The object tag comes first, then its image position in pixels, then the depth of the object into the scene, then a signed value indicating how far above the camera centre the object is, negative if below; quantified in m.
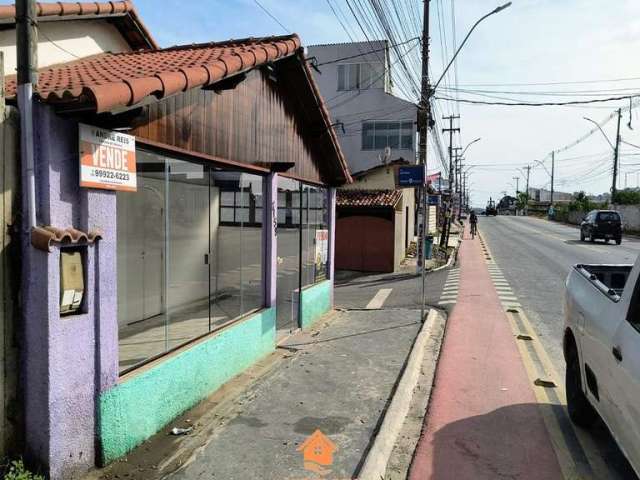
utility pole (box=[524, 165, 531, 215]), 102.28 +1.58
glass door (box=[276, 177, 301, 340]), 8.89 -0.85
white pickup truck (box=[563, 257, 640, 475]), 3.33 -1.10
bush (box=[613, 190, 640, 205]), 50.69 +1.48
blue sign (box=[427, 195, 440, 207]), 24.30 +0.56
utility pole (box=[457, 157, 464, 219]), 73.69 +5.40
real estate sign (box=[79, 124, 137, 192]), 4.01 +0.40
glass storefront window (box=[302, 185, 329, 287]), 10.23 -0.51
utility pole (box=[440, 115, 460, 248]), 30.09 +1.29
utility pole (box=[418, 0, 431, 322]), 18.06 +3.66
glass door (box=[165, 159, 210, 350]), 6.04 -0.56
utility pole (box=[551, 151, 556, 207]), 88.57 +8.62
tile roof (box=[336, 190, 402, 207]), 20.17 +0.50
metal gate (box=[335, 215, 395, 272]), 20.38 -1.32
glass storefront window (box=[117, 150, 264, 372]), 5.73 -0.59
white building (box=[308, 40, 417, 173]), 35.12 +7.19
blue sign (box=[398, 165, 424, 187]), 10.46 +0.72
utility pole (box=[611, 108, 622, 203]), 48.12 +4.65
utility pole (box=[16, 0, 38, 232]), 3.63 +0.84
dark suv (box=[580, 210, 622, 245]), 31.02 -0.83
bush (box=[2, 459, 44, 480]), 3.60 -1.86
